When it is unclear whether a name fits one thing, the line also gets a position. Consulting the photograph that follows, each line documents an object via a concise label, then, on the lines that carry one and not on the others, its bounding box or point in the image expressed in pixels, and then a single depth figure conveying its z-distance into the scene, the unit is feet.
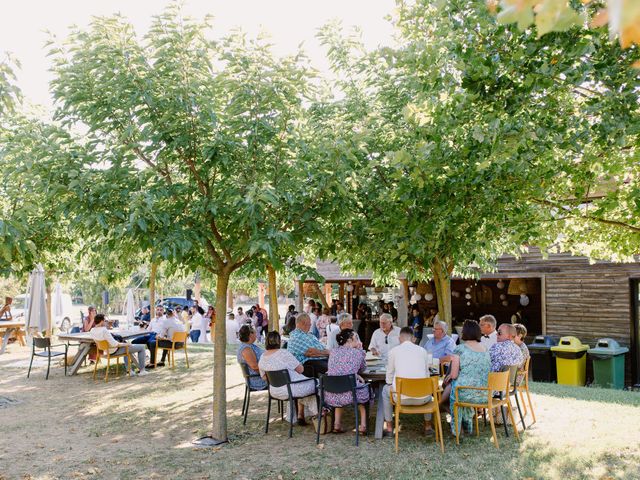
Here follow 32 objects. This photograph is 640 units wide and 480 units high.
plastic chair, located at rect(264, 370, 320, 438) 24.80
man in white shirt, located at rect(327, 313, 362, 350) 30.83
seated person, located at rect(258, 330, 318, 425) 25.55
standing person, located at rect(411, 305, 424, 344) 57.36
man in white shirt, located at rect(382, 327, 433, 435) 23.15
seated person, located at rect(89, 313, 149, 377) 40.60
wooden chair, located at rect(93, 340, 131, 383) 40.55
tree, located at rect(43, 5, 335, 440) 21.02
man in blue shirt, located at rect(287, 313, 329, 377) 28.53
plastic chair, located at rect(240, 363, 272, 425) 28.17
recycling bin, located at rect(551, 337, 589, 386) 46.15
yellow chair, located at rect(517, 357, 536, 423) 26.16
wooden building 48.06
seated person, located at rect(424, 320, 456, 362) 29.25
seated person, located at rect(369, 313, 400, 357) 31.40
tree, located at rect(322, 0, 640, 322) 18.79
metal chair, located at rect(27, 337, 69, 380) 41.98
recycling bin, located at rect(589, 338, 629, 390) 45.09
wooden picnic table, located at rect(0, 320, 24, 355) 59.52
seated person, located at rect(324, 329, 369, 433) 24.47
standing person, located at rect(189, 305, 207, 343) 78.07
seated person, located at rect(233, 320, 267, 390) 28.27
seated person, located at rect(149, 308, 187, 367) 46.03
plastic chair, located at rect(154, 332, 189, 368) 45.21
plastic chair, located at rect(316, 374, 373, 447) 23.84
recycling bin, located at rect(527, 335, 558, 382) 47.88
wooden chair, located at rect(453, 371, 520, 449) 22.53
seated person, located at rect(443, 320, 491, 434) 23.47
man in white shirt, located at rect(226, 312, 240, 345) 71.15
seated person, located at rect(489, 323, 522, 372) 24.71
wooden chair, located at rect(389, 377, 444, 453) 22.21
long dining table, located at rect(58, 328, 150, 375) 43.49
